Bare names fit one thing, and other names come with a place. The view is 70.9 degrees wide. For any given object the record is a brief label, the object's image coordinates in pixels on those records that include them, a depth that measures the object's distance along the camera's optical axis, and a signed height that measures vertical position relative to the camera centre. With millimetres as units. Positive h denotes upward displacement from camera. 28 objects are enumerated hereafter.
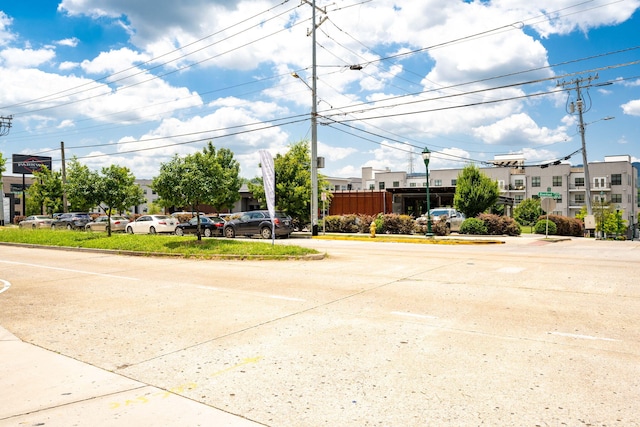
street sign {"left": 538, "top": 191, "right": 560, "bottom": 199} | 25420 +702
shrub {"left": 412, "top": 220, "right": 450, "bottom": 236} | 27625 -1159
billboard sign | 83875 +11024
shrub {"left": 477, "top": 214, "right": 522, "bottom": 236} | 28656 -1129
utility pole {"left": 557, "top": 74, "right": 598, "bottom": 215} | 36844 +6350
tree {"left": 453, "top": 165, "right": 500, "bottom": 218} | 35688 +1316
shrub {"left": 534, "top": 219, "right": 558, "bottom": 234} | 31569 -1411
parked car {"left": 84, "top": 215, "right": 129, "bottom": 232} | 35562 -519
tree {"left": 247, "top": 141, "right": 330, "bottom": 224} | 30031 +1877
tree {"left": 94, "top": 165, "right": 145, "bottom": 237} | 21797 +1438
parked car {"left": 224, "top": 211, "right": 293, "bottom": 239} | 25953 -590
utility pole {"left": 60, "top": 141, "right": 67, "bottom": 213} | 39681 +4952
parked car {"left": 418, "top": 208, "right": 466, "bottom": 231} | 30000 -509
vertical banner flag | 17078 +1506
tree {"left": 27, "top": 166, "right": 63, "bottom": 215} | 49962 +3482
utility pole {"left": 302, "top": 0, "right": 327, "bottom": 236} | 27703 +4631
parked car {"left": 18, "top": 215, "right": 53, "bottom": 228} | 37781 -140
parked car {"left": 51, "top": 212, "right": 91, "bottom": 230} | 38188 -140
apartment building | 79188 +4543
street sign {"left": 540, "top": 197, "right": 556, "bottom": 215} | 25656 +185
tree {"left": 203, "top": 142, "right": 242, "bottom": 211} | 48125 +5186
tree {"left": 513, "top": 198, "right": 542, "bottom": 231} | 58456 -713
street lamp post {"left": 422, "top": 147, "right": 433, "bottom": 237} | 24889 +2896
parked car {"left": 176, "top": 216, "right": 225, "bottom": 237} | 28870 -709
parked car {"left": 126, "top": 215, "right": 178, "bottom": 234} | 30984 -495
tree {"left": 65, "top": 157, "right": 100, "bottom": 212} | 21609 +1604
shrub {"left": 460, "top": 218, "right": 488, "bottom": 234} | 28203 -1126
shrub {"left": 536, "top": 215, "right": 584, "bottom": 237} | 33844 -1502
